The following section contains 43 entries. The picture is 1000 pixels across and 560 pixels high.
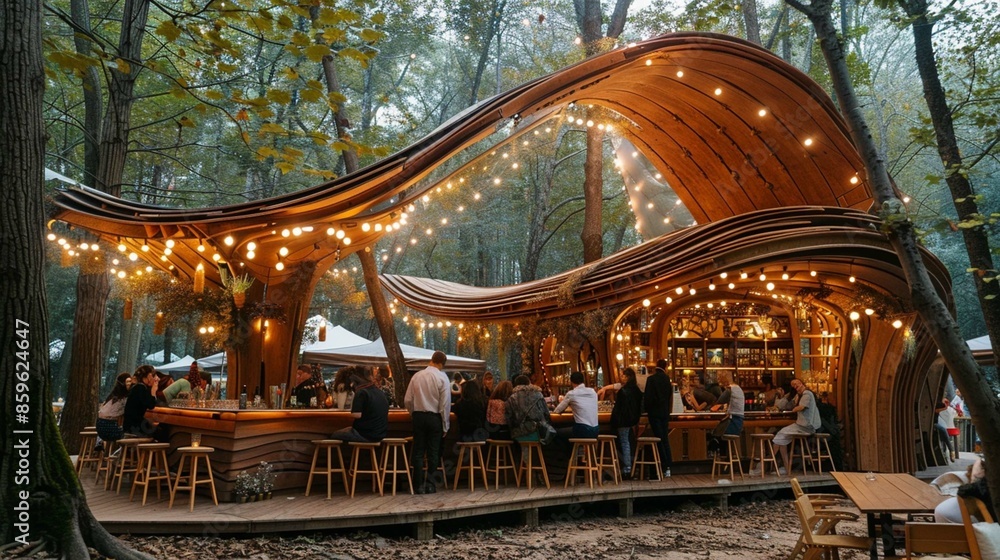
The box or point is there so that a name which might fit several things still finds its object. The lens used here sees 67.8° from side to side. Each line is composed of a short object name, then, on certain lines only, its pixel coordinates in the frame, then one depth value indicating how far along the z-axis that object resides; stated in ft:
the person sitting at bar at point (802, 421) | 35.12
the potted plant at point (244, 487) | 24.59
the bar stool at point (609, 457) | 30.48
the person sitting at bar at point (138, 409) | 27.53
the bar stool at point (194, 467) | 23.08
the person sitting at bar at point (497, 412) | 30.12
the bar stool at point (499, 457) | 29.25
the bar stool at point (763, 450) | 34.55
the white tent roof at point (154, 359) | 90.76
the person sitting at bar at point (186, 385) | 30.43
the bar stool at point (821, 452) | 35.74
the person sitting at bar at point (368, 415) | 26.07
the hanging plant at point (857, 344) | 38.47
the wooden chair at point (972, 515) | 13.12
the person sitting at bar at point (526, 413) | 29.14
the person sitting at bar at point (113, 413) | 28.30
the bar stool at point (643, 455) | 32.27
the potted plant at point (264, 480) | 25.11
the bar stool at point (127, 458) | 25.30
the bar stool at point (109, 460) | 27.50
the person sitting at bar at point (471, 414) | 28.99
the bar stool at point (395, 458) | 26.43
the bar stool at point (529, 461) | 29.32
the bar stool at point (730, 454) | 33.37
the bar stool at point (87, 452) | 29.94
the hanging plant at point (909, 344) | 35.58
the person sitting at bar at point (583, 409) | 30.19
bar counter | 24.73
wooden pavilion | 29.48
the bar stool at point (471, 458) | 28.40
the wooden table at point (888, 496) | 16.12
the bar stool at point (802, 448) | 35.55
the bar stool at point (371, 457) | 25.91
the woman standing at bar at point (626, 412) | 31.81
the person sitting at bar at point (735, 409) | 34.30
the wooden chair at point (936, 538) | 13.76
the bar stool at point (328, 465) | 25.59
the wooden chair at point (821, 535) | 17.15
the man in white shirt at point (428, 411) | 26.73
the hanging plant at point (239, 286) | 32.19
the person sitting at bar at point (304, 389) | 31.17
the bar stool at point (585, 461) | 29.73
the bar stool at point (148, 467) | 23.85
